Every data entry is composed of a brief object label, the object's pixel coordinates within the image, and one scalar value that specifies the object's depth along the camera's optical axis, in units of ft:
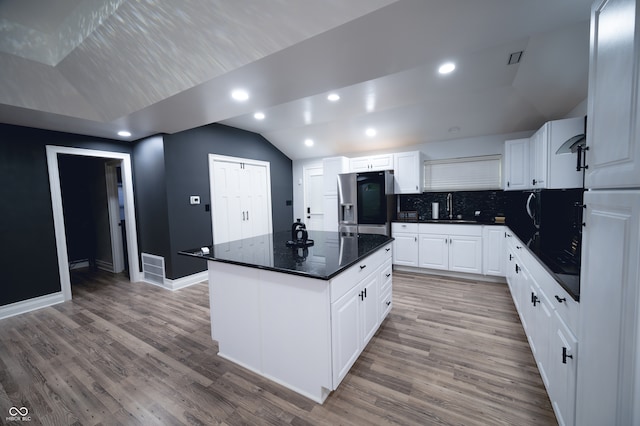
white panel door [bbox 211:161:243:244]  14.29
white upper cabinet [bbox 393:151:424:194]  14.39
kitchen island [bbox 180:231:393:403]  5.33
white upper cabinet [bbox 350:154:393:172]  15.01
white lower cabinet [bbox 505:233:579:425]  3.88
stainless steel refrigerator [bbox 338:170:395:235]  14.21
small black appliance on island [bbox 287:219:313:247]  7.72
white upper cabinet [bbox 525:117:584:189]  7.66
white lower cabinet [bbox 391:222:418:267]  13.97
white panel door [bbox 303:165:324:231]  19.10
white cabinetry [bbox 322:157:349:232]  15.99
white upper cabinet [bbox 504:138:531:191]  11.03
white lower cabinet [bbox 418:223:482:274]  12.55
